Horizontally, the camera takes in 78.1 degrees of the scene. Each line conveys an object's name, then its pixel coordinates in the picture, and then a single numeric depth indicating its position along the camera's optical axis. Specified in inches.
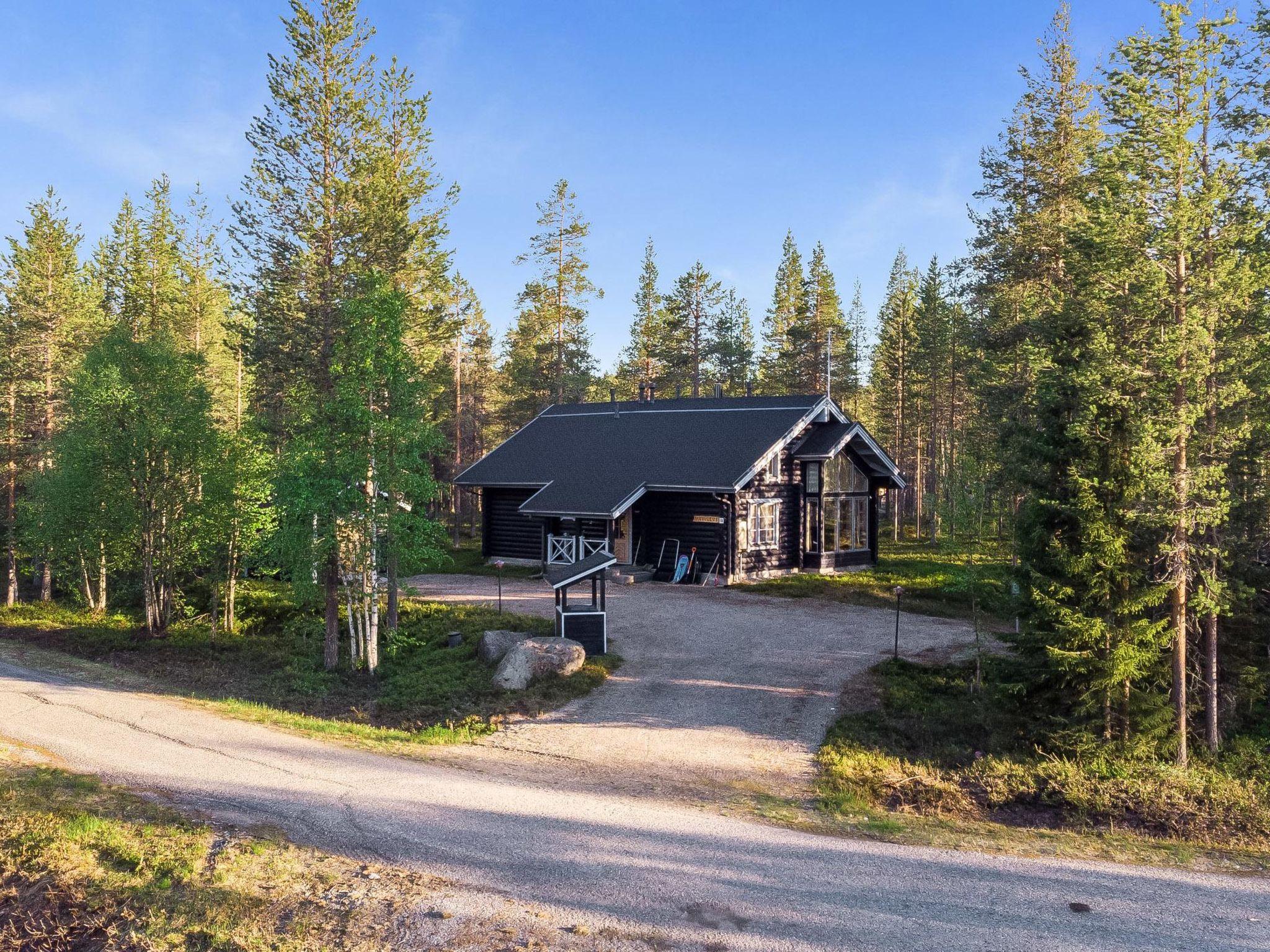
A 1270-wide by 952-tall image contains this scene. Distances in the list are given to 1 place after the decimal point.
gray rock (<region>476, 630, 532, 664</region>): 645.3
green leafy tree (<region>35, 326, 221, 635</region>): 796.0
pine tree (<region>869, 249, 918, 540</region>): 1763.0
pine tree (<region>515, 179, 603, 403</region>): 1599.4
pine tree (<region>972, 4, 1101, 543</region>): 821.2
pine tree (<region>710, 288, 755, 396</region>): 1829.5
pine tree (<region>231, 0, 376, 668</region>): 748.6
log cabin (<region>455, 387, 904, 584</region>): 1039.6
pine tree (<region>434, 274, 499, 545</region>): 1765.5
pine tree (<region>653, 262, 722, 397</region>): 1766.7
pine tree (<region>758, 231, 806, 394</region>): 1893.5
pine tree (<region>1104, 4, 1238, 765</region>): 425.1
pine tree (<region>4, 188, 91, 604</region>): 1043.9
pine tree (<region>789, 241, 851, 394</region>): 1772.9
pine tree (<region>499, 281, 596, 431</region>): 1608.0
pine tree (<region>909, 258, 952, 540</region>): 1610.5
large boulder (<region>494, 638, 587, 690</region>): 590.2
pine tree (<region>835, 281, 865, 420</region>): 2004.2
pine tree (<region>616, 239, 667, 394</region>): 1967.3
